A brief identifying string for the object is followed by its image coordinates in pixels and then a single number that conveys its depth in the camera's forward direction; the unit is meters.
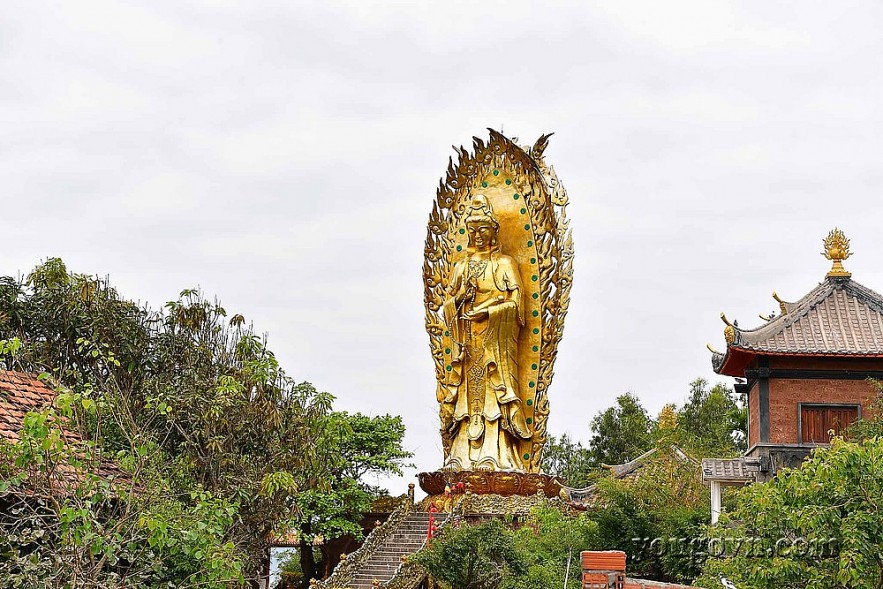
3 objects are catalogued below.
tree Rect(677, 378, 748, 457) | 37.39
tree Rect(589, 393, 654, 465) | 39.81
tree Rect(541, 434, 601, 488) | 39.56
